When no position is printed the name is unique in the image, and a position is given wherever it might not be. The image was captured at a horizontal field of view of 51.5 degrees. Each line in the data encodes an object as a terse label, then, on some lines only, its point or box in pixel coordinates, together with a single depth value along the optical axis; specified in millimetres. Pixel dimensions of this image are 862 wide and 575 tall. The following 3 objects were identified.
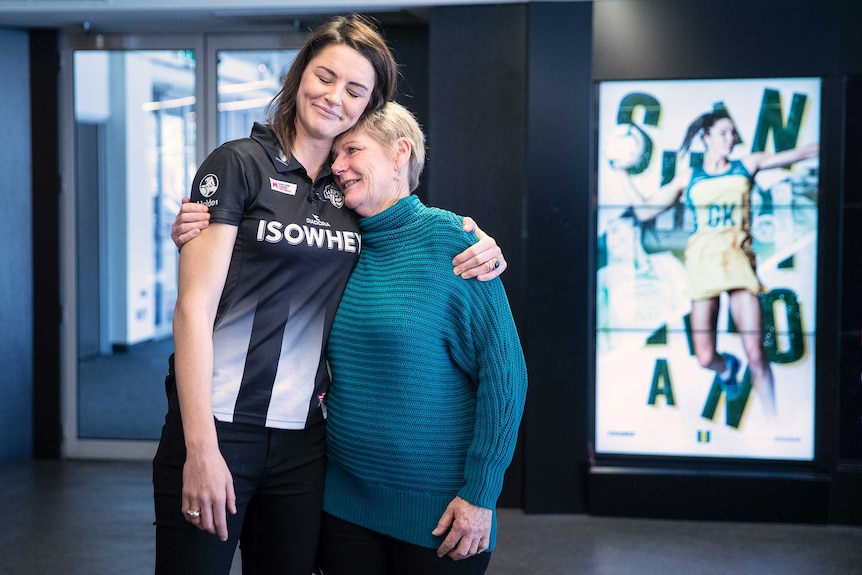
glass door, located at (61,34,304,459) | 5281
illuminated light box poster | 4273
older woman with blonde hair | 1739
